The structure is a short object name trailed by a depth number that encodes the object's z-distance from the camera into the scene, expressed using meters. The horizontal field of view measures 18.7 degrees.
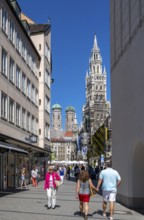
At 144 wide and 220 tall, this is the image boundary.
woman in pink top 16.41
